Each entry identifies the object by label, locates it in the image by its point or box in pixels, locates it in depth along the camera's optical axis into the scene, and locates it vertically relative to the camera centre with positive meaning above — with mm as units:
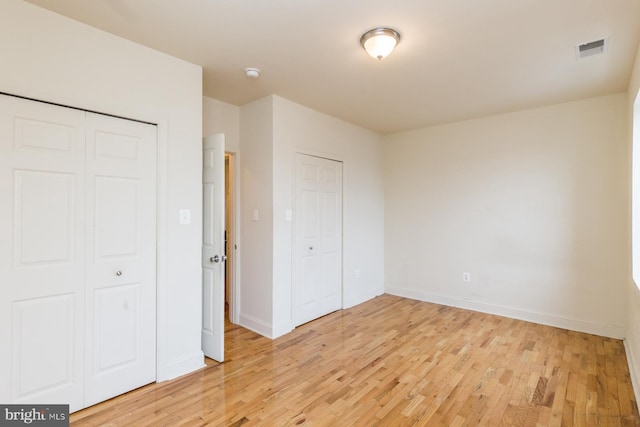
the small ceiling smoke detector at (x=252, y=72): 2824 +1302
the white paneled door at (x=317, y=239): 3781 -286
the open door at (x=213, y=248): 2854 -294
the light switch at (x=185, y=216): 2635 +7
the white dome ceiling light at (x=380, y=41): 2209 +1248
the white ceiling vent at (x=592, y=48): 2379 +1308
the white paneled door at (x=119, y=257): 2184 -289
